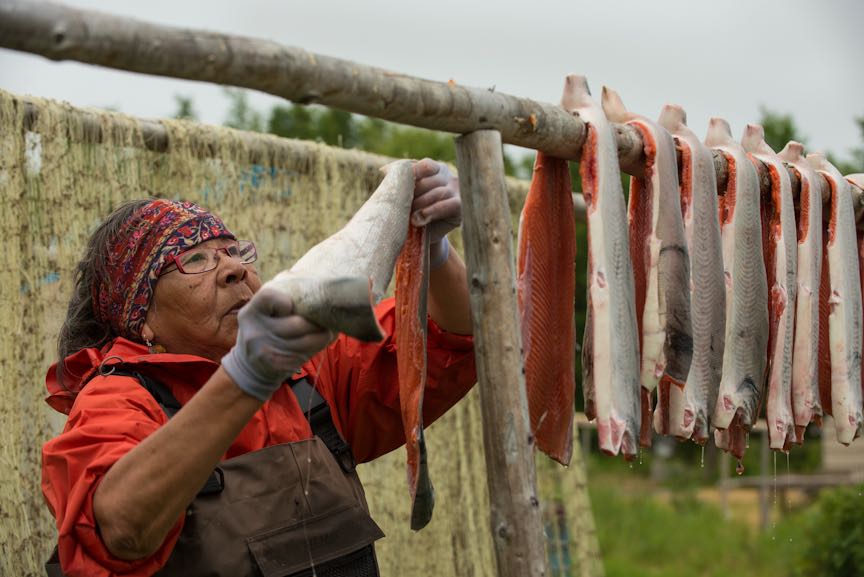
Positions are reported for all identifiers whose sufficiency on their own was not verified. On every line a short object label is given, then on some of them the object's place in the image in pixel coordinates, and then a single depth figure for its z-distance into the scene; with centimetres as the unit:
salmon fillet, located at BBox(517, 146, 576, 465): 264
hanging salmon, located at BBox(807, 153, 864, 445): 327
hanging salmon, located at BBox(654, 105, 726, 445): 282
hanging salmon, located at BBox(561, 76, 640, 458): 245
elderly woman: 204
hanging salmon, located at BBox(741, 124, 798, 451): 311
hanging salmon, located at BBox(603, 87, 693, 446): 266
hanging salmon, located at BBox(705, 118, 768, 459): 294
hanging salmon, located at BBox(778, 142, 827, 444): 320
